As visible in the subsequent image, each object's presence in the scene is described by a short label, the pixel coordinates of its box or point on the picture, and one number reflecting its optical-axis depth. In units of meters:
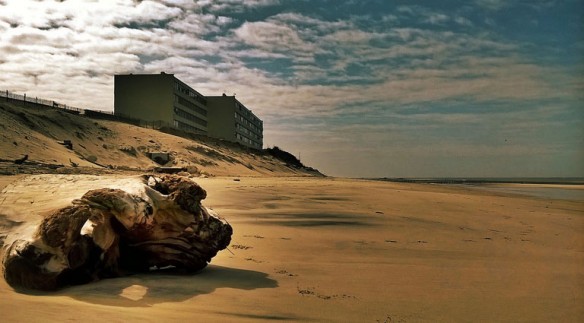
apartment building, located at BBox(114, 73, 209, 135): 58.28
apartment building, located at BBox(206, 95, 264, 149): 78.81
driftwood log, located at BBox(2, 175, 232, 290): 3.29
